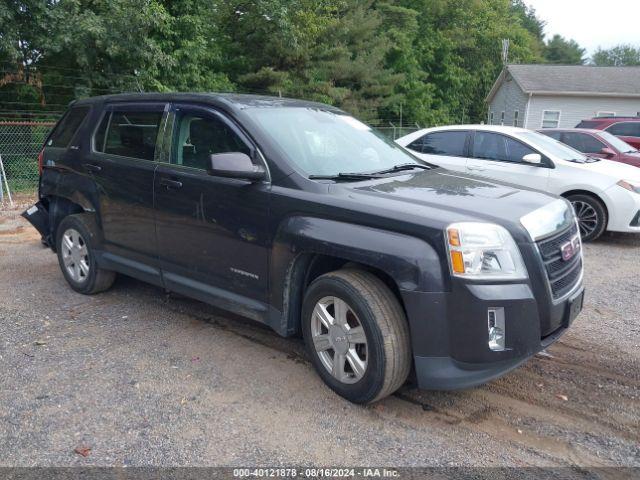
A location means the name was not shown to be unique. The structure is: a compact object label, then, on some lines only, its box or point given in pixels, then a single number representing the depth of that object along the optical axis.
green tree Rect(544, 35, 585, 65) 81.69
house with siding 27.75
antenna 37.38
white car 7.79
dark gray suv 3.10
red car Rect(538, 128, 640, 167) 10.57
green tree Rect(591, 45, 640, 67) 98.88
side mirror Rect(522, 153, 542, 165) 8.00
